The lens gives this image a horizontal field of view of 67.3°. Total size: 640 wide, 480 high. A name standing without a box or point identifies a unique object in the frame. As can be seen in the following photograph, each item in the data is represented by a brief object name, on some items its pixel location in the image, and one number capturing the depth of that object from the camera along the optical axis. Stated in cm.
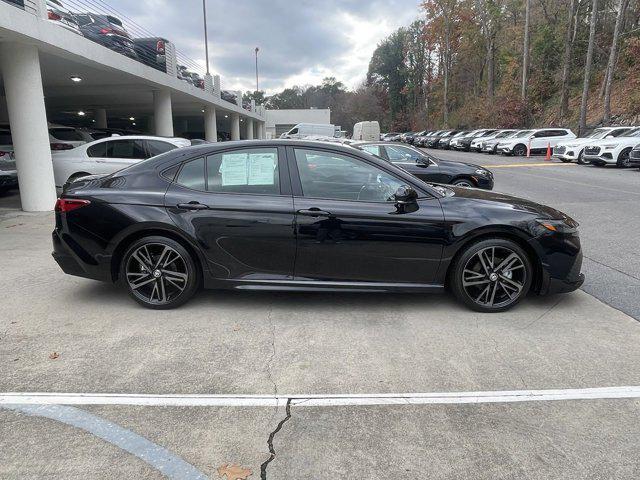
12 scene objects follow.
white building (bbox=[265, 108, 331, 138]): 6194
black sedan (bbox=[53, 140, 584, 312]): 421
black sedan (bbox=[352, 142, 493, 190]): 1032
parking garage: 921
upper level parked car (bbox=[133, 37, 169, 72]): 1543
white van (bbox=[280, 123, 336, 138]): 3459
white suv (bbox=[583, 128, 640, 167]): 1875
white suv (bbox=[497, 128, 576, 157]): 2814
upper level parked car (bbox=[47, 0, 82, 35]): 1002
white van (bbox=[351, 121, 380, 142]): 4262
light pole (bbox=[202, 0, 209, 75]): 3635
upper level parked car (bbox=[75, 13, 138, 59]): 1209
